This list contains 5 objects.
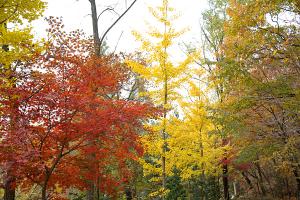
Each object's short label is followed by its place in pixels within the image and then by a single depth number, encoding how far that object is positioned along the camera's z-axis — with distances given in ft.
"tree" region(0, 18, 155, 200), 27.63
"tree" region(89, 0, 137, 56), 45.06
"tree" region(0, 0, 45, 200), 24.45
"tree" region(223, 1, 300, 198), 29.45
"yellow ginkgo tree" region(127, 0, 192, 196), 45.96
